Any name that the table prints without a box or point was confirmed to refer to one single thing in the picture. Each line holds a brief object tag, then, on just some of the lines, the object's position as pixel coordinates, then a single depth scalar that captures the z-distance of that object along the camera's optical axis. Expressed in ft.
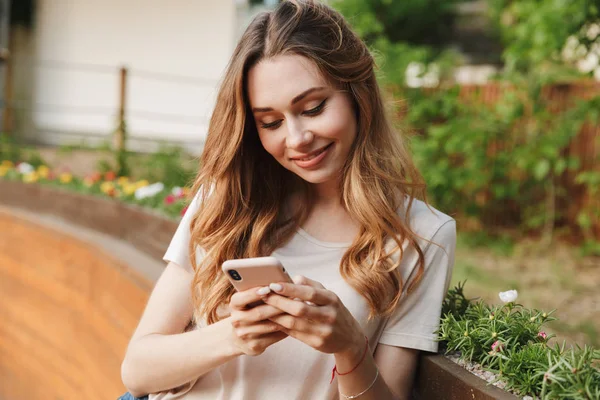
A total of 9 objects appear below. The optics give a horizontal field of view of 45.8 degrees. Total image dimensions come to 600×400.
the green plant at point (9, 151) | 19.93
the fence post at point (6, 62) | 24.25
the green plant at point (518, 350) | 4.15
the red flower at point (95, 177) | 15.62
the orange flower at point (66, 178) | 15.88
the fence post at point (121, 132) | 18.60
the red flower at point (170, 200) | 11.72
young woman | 5.56
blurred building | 27.43
